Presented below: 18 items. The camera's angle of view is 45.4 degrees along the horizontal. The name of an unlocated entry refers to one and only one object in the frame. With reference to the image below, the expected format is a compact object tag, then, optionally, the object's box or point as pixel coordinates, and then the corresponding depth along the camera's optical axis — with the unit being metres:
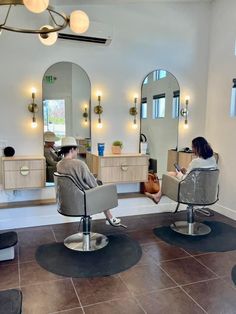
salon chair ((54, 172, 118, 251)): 2.96
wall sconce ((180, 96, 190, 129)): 4.79
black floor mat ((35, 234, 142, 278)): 2.69
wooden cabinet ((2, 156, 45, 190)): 3.63
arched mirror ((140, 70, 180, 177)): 4.57
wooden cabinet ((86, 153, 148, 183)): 4.09
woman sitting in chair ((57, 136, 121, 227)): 3.03
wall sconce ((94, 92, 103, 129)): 4.32
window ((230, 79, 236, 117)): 4.30
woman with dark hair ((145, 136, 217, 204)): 3.43
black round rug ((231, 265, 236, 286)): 2.59
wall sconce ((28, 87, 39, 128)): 4.00
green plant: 4.34
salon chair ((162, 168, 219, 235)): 3.37
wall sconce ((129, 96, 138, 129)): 4.50
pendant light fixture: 1.99
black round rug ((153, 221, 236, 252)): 3.23
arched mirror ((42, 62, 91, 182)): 4.09
